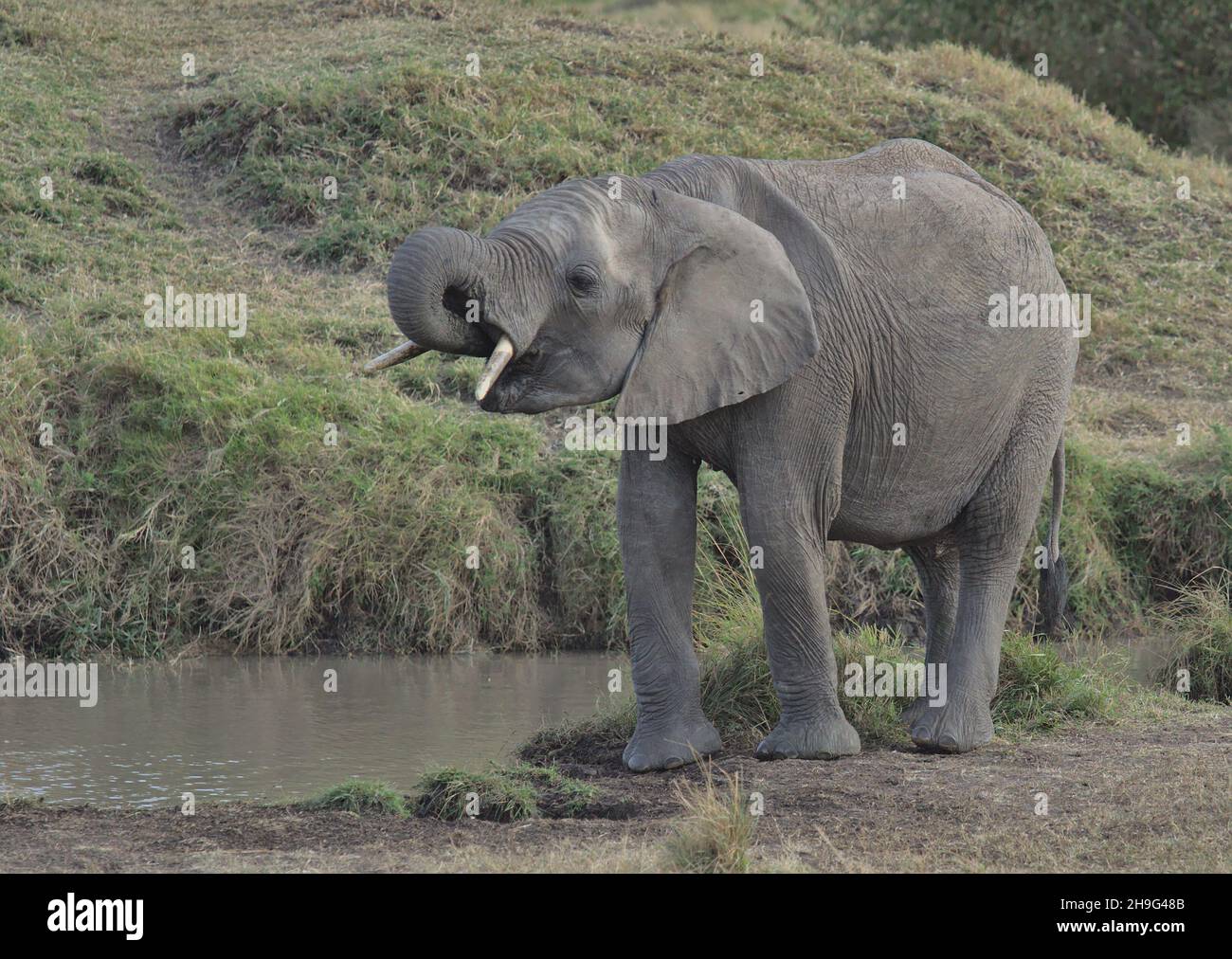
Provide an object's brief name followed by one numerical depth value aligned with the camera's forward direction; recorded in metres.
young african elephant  13.83
